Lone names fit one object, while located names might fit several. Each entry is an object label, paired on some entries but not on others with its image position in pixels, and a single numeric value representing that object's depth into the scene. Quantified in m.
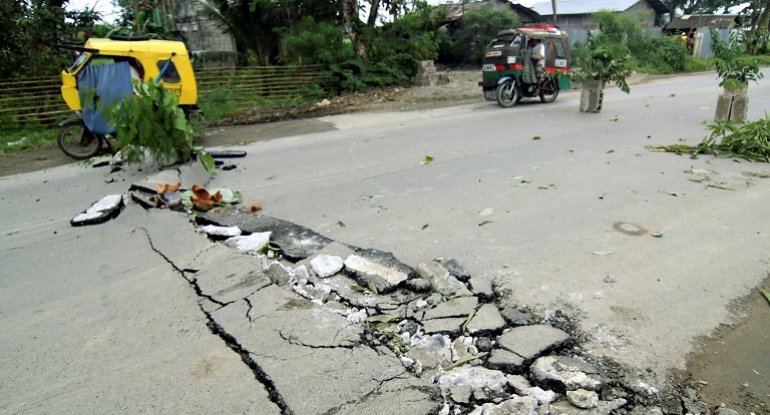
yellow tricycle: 8.44
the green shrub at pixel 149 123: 6.48
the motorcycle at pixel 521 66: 12.60
